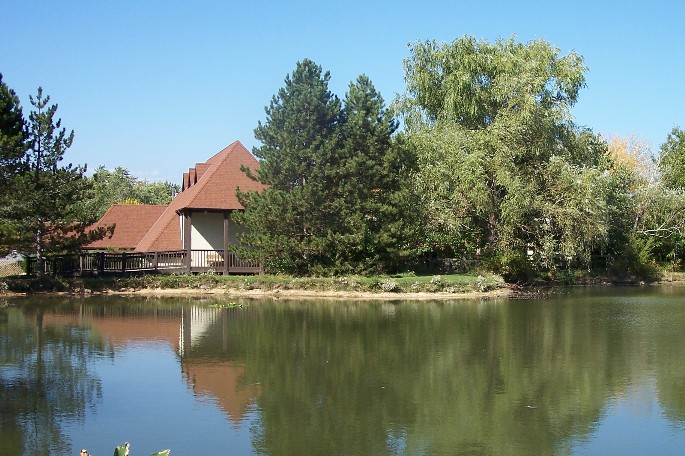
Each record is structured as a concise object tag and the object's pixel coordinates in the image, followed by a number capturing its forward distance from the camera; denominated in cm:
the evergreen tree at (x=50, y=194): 2922
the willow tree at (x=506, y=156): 3244
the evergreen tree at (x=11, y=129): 2868
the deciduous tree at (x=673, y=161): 4730
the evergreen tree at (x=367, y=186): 3072
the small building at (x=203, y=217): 3403
